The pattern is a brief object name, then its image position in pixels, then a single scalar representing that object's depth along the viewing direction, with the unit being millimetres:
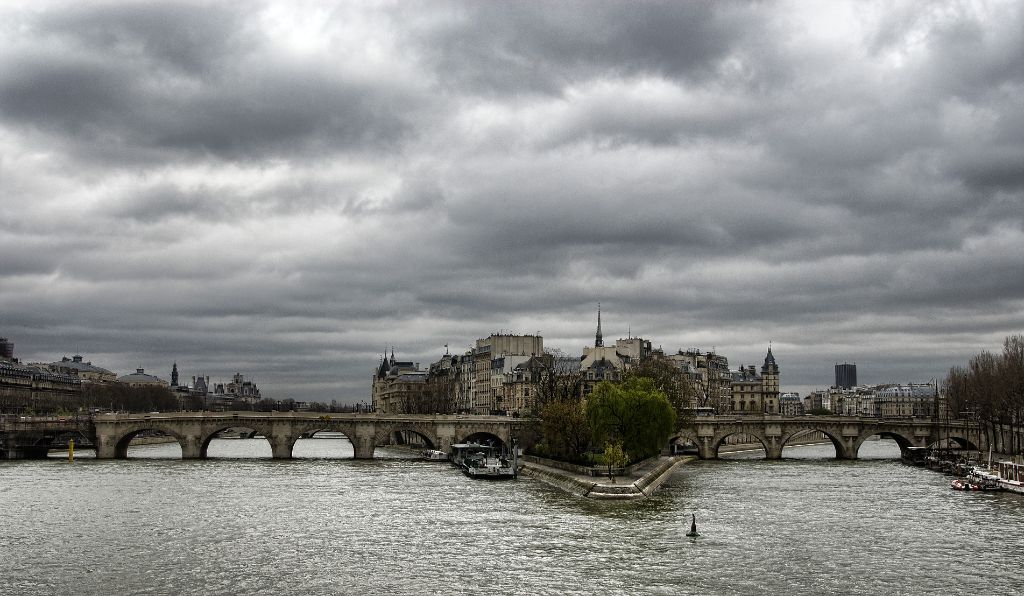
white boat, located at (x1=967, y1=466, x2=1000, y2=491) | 85188
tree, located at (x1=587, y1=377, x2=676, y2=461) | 92750
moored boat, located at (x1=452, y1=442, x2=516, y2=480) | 95238
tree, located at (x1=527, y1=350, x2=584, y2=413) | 118375
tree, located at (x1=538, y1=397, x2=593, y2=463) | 97188
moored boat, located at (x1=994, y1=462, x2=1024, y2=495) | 83375
